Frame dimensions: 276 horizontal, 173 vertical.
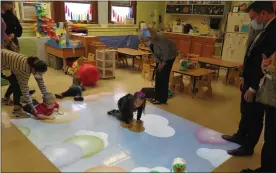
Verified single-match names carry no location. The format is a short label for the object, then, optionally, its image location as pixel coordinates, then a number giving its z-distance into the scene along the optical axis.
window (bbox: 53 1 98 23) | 5.78
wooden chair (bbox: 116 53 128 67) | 6.11
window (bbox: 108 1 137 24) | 6.69
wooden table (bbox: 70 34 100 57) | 5.21
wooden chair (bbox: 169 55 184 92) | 4.31
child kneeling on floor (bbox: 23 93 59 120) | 2.91
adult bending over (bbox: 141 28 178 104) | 3.29
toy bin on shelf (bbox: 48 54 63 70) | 5.41
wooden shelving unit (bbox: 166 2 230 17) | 6.20
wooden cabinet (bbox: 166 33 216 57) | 6.27
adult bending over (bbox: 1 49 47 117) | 2.55
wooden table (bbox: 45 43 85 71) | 5.00
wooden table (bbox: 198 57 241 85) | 4.61
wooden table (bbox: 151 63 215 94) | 3.88
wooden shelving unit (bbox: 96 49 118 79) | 4.79
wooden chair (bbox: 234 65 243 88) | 4.86
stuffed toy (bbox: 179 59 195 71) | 4.10
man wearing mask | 1.89
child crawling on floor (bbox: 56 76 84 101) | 3.70
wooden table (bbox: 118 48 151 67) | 5.45
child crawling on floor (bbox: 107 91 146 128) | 2.70
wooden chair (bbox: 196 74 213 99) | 4.03
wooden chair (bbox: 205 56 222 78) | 5.31
